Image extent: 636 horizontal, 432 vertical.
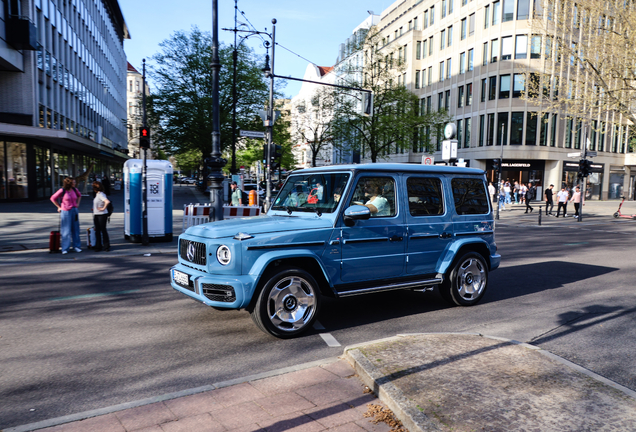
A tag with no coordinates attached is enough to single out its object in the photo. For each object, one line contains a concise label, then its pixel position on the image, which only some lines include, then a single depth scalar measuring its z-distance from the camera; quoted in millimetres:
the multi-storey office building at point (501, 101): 40875
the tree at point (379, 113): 33750
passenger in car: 5652
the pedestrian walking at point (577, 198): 24762
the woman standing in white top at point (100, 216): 11195
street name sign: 17031
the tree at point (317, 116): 38156
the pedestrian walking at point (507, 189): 33972
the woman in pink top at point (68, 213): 11086
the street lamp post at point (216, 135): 11873
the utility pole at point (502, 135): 38844
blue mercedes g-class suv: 4871
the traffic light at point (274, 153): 20000
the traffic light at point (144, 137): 12509
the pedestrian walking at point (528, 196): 28845
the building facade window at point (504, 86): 41281
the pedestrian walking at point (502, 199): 31794
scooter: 26259
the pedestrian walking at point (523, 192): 35338
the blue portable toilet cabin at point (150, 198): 12820
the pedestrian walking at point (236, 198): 18319
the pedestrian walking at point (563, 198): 25922
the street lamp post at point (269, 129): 19284
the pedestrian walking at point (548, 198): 27823
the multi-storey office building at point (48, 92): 24078
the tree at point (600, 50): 21859
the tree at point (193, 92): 36500
